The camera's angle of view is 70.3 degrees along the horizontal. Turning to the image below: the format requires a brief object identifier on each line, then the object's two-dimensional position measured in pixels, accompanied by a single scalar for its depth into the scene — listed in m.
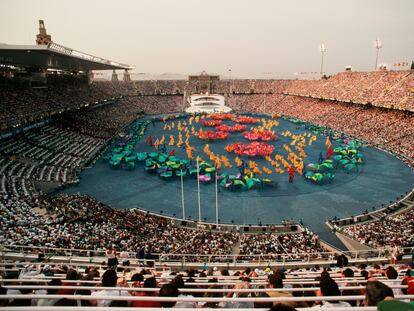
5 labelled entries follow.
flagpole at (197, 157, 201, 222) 25.43
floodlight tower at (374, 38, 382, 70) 75.56
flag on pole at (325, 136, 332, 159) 40.55
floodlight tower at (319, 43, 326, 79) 89.64
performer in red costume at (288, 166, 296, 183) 33.31
